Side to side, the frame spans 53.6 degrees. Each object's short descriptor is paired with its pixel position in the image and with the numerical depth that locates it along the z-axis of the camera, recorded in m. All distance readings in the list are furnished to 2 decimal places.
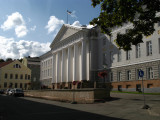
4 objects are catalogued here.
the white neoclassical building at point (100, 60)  26.04
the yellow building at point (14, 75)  61.89
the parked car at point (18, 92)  32.52
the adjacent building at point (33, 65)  72.38
